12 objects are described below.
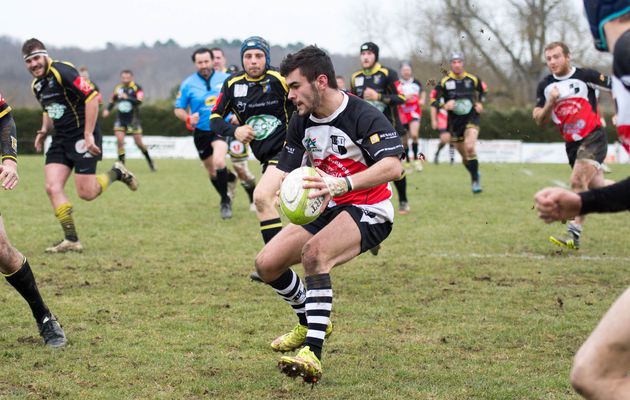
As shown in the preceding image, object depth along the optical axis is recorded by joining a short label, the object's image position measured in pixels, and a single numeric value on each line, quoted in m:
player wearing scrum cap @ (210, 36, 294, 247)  8.37
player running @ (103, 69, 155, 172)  22.55
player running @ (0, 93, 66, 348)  5.43
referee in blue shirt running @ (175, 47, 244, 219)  12.79
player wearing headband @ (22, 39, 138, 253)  9.25
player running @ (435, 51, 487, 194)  15.52
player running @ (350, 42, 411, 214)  12.60
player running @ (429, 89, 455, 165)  17.36
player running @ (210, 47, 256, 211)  12.33
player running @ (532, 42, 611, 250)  9.17
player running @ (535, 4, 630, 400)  2.96
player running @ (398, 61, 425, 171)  21.98
